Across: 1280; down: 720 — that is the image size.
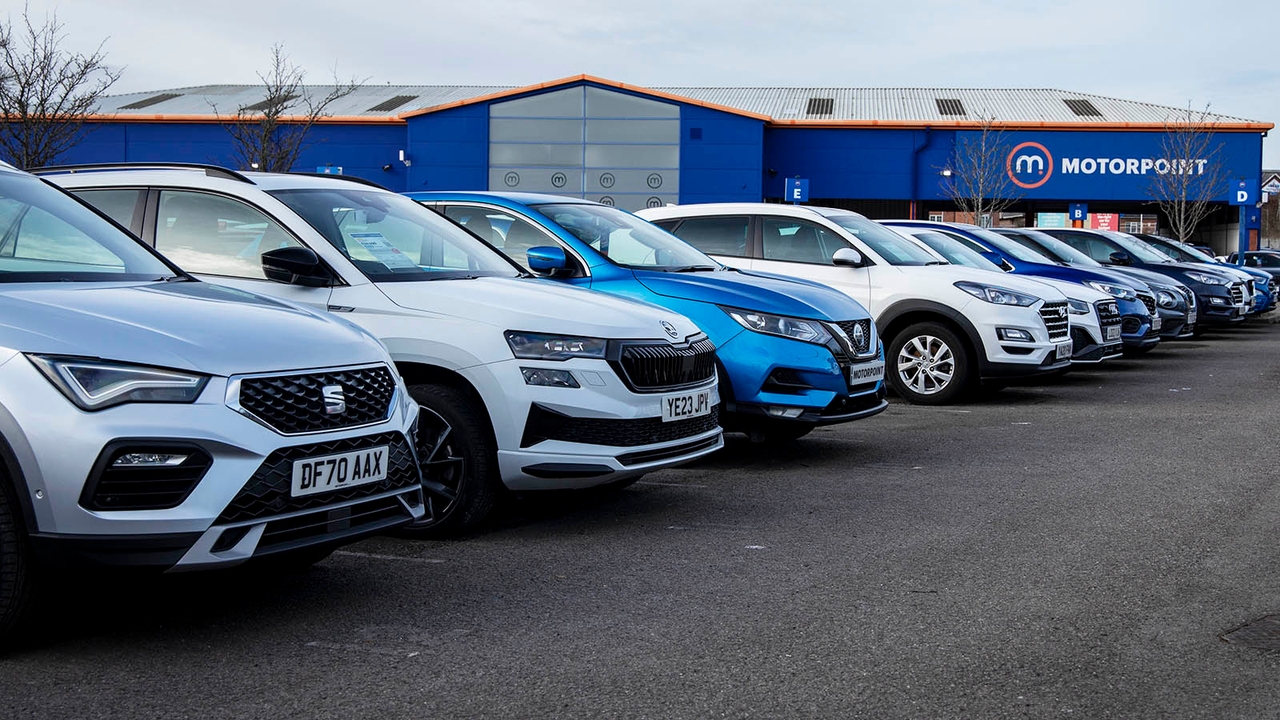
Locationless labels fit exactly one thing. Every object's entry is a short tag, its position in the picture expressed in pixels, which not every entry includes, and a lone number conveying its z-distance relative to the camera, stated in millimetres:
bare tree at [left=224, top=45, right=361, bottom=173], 28625
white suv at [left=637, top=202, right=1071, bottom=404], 11188
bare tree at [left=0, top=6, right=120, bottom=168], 19297
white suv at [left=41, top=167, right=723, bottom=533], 5816
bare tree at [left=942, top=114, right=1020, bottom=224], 46500
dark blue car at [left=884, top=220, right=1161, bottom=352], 14953
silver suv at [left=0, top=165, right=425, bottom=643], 3846
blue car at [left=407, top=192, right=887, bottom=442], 7828
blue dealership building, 45031
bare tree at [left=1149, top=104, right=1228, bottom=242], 42688
